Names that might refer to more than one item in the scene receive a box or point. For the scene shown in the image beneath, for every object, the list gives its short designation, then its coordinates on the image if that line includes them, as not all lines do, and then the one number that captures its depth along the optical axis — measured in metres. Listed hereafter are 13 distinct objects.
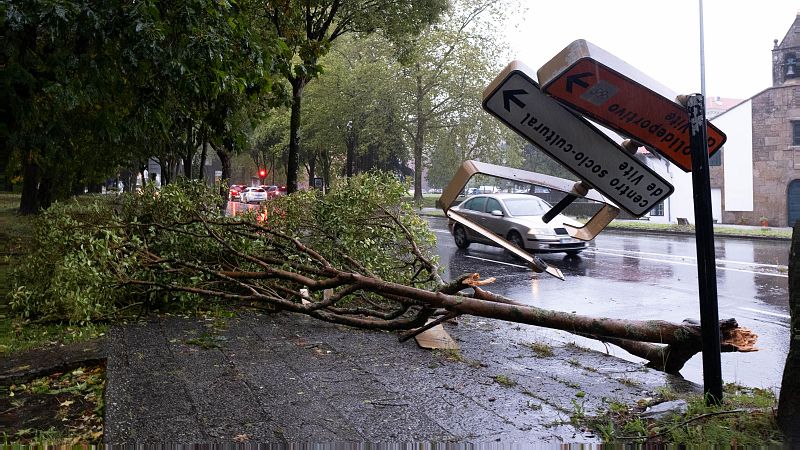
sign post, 3.51
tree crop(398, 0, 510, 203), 24.47
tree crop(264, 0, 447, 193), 13.43
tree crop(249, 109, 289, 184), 35.35
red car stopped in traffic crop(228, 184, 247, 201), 59.41
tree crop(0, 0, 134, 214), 6.04
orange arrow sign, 2.73
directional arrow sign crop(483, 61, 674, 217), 3.00
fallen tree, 5.54
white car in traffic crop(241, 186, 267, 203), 51.51
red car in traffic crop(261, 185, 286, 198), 55.56
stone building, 21.12
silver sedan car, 15.33
